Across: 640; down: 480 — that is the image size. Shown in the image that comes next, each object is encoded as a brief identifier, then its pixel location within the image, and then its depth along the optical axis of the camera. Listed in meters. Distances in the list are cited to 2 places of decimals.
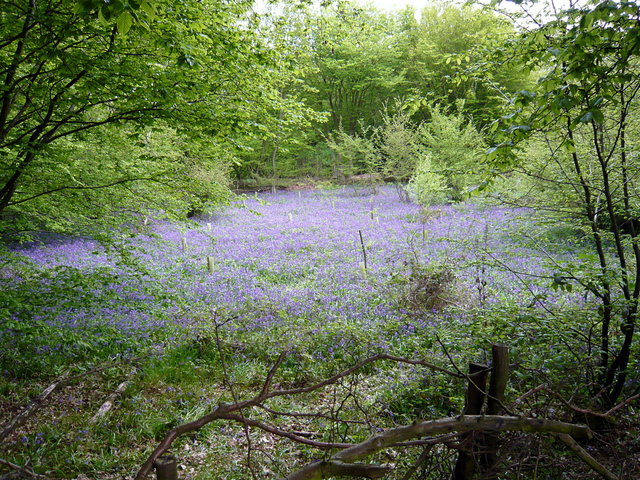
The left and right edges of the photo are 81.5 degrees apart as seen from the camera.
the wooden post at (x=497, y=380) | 2.23
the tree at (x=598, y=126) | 2.30
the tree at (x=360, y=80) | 36.25
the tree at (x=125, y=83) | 4.19
